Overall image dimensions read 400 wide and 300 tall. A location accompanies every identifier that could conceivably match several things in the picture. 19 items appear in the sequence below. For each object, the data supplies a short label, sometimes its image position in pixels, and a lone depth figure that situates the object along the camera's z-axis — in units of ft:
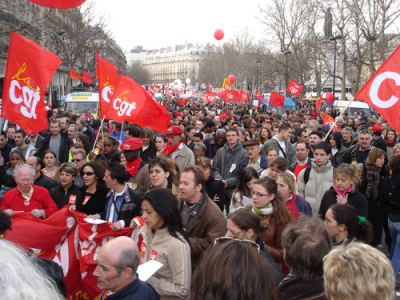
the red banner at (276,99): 80.85
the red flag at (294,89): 98.68
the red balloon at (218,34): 96.12
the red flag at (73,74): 101.62
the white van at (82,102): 76.95
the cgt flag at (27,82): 23.08
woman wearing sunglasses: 18.20
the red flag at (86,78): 99.21
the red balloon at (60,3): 22.08
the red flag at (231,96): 104.68
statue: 125.98
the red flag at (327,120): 53.67
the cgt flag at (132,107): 30.35
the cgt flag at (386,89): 23.06
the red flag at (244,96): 108.02
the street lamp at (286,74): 157.69
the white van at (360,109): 90.33
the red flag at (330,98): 103.45
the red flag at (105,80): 31.81
